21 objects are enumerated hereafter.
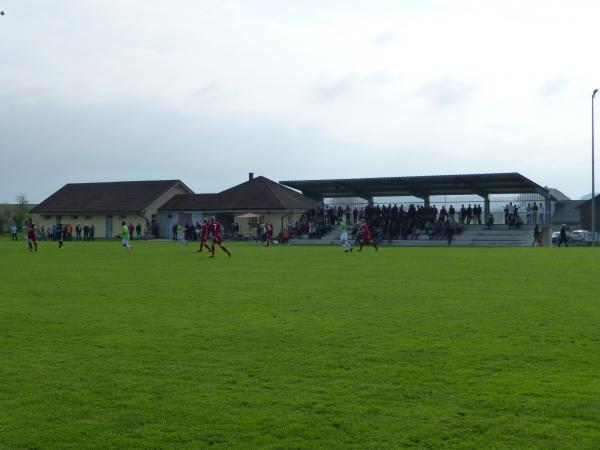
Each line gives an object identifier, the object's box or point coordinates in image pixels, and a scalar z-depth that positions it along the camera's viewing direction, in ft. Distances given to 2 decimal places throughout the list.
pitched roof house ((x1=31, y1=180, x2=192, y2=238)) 264.93
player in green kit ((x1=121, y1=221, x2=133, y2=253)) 132.42
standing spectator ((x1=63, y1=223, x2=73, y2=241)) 236.59
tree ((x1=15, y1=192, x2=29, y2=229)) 332.06
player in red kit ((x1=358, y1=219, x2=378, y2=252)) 130.62
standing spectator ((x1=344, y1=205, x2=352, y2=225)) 196.03
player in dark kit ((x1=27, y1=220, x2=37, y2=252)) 134.41
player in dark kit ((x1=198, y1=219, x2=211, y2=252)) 119.65
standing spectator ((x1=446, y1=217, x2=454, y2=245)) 171.22
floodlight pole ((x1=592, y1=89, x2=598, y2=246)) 175.89
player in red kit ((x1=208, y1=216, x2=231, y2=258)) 110.83
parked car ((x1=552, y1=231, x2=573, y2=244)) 205.87
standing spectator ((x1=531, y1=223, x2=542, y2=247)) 165.27
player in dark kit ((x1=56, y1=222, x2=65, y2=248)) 155.22
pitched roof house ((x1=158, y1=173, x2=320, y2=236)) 245.65
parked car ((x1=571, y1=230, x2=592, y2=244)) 203.37
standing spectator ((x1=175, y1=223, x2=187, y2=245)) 190.46
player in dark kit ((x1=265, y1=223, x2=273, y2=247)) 170.42
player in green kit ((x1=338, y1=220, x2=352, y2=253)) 129.80
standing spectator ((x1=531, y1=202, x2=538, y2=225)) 175.73
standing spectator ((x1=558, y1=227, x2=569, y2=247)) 172.24
